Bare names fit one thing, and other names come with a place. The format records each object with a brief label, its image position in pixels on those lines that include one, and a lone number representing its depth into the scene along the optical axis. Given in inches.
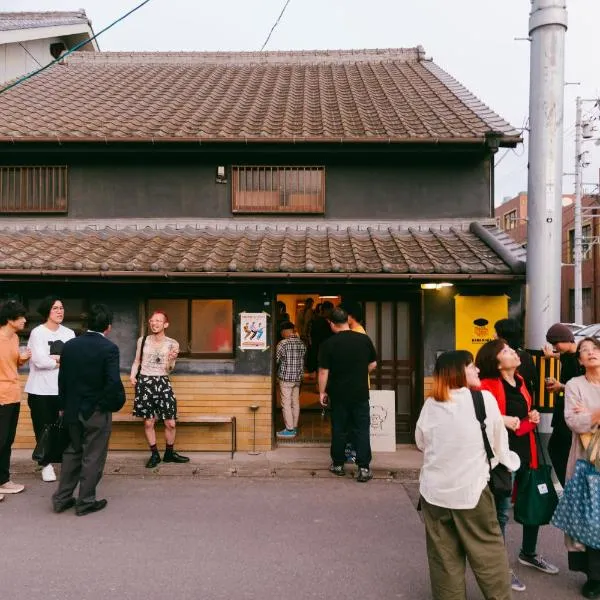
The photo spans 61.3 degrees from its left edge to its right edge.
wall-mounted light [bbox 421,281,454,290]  302.4
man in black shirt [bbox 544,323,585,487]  188.5
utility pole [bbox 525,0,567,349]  225.3
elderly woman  154.5
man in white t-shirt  257.6
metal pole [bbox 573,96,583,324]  906.1
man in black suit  214.7
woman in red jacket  160.9
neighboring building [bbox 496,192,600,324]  1120.2
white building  509.7
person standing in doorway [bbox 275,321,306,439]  325.1
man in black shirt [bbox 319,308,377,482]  264.2
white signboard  301.1
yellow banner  308.0
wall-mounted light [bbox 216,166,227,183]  348.2
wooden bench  297.2
